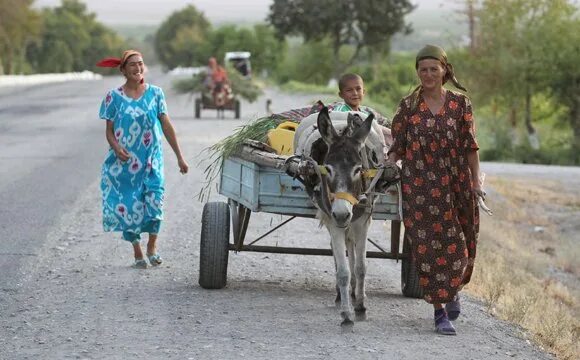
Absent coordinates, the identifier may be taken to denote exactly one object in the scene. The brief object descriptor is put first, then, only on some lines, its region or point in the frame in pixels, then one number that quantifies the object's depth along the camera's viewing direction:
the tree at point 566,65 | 40.94
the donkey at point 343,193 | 7.97
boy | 9.34
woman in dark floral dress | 8.20
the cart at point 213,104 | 36.25
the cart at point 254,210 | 9.02
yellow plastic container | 9.52
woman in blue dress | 10.62
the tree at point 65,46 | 146.25
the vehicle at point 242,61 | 69.56
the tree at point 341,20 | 71.59
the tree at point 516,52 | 42.56
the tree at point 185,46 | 177.52
